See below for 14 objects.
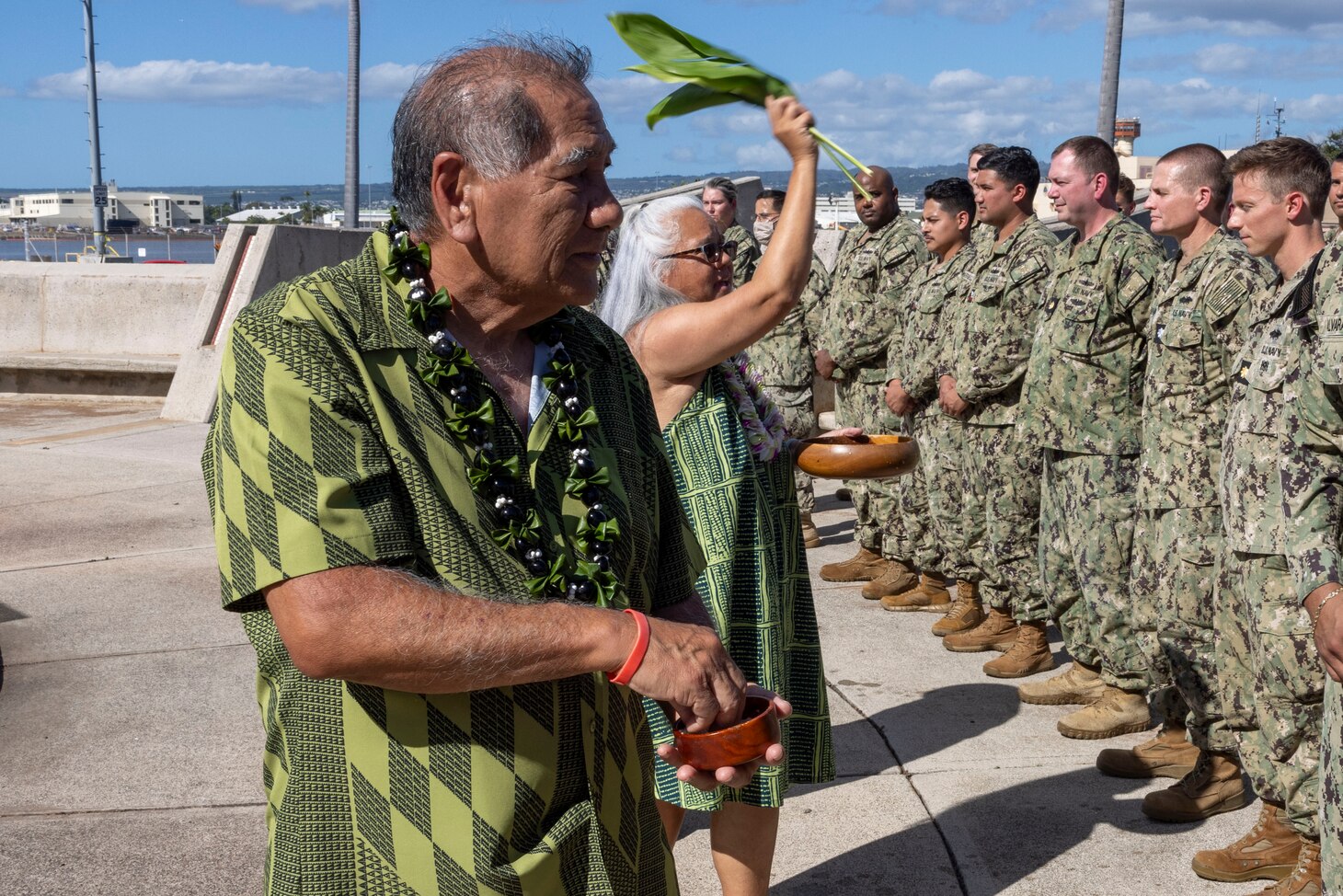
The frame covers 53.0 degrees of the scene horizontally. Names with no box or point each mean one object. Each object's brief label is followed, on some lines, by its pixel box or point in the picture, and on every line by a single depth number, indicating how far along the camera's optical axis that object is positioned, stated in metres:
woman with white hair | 3.54
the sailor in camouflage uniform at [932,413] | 7.14
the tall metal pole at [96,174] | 30.42
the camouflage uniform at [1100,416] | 5.46
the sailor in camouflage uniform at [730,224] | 9.35
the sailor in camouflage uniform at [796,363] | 9.25
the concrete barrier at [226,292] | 12.45
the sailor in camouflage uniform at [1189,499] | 4.62
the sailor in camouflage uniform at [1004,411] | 6.45
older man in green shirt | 1.78
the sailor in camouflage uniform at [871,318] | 8.26
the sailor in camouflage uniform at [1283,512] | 2.88
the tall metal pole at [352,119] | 15.47
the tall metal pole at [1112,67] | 8.95
